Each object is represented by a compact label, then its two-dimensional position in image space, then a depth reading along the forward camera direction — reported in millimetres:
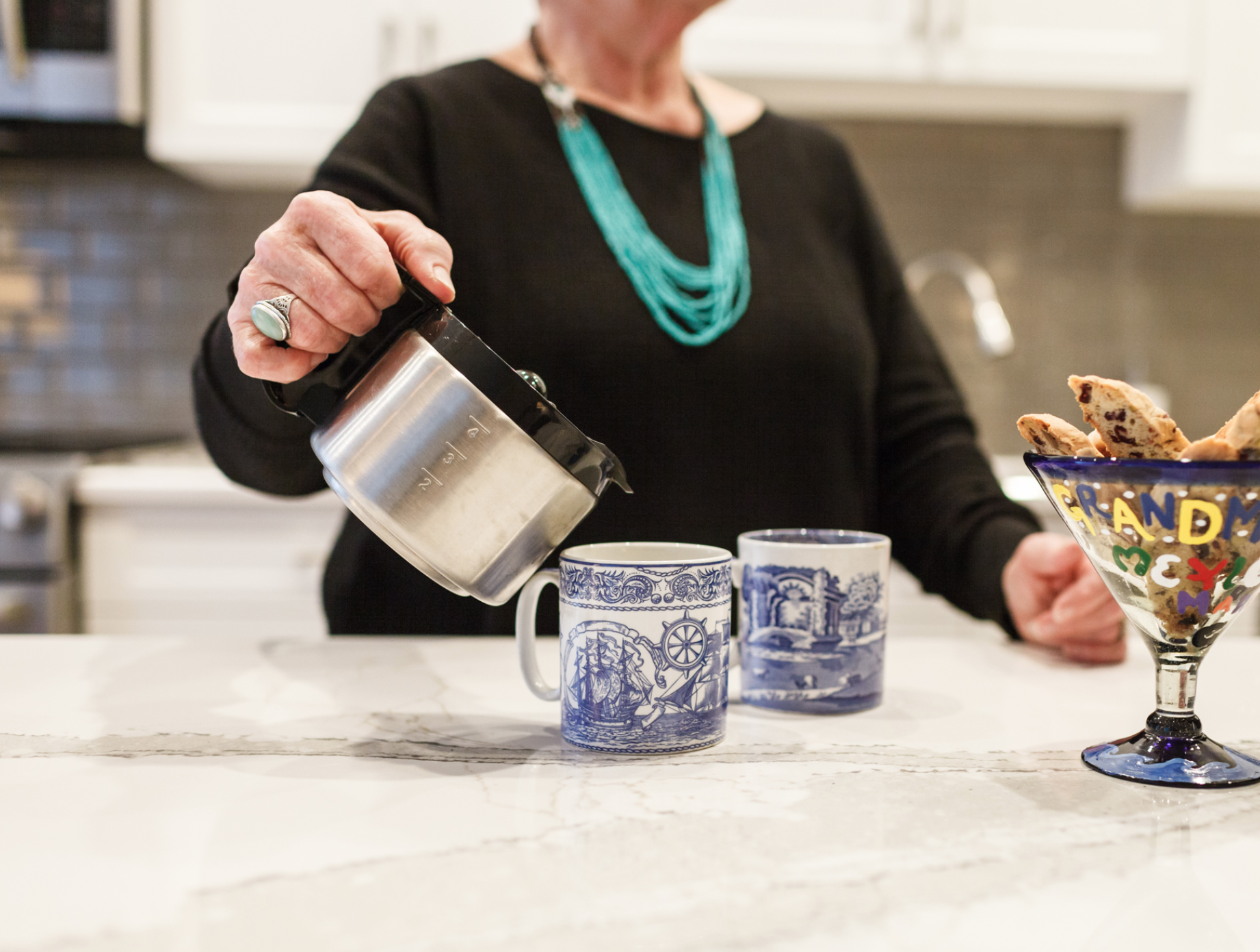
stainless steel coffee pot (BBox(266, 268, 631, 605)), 539
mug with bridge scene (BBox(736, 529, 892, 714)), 668
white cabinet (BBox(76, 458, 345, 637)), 1741
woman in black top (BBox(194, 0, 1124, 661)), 1017
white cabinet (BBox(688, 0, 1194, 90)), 1911
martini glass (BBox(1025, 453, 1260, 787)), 508
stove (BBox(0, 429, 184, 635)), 1663
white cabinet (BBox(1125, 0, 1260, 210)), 1964
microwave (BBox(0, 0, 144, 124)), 1846
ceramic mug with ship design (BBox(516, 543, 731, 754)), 575
